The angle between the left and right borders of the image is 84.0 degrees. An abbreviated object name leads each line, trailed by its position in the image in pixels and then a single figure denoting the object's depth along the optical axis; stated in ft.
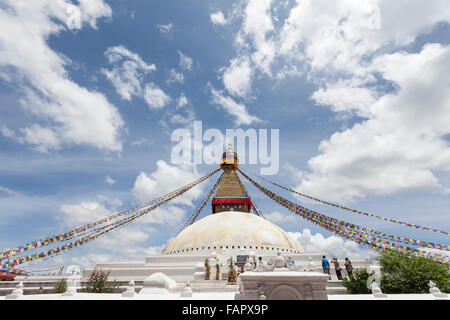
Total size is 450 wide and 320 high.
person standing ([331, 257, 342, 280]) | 38.28
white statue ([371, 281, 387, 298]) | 24.62
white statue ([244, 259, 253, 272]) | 32.96
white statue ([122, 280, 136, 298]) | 24.57
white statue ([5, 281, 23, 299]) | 25.14
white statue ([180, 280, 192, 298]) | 25.03
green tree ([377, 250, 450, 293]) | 28.86
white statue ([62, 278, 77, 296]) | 25.35
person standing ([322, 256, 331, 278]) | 36.63
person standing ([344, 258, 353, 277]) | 37.32
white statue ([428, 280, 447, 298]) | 24.52
